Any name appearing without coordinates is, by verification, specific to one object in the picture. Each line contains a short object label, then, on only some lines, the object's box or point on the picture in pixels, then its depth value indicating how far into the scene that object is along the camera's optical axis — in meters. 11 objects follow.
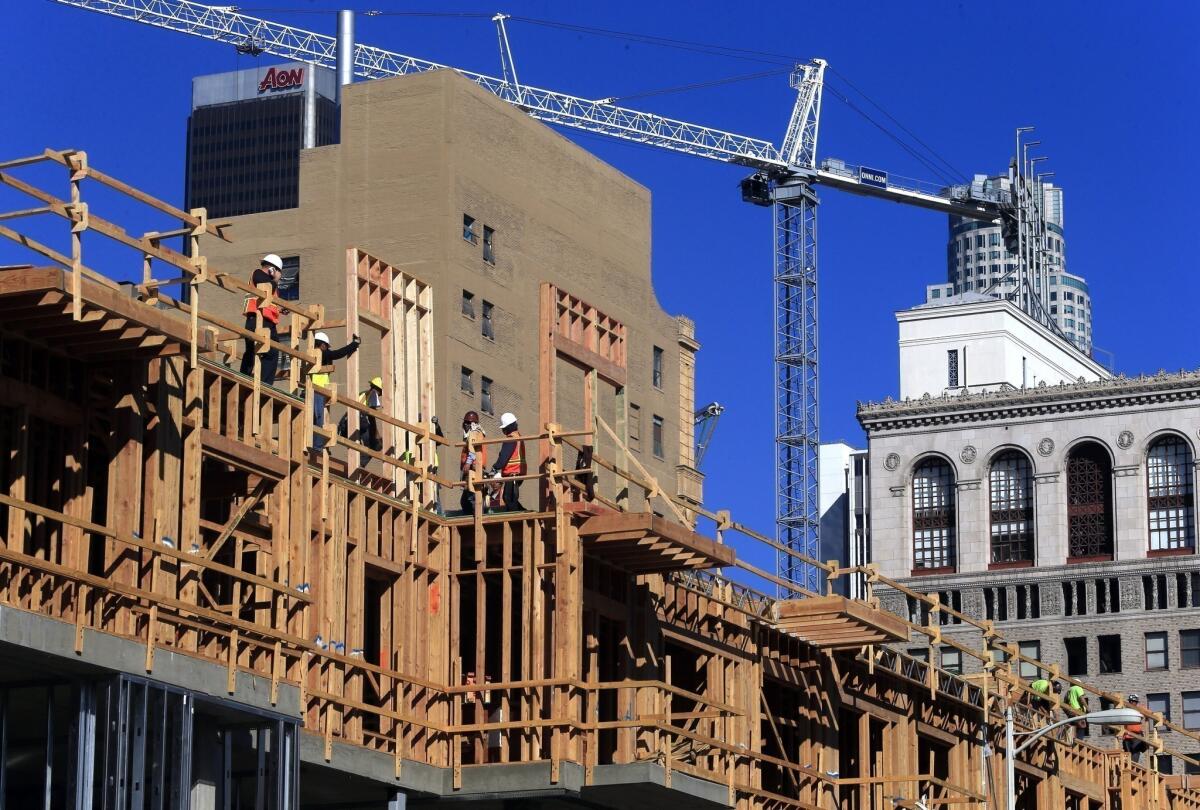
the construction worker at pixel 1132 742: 75.06
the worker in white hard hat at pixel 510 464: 47.38
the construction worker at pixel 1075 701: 70.62
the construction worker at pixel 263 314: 42.16
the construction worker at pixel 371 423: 46.62
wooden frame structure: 37.09
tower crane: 189.38
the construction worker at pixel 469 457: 47.16
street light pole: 51.50
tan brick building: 99.56
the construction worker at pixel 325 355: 44.62
